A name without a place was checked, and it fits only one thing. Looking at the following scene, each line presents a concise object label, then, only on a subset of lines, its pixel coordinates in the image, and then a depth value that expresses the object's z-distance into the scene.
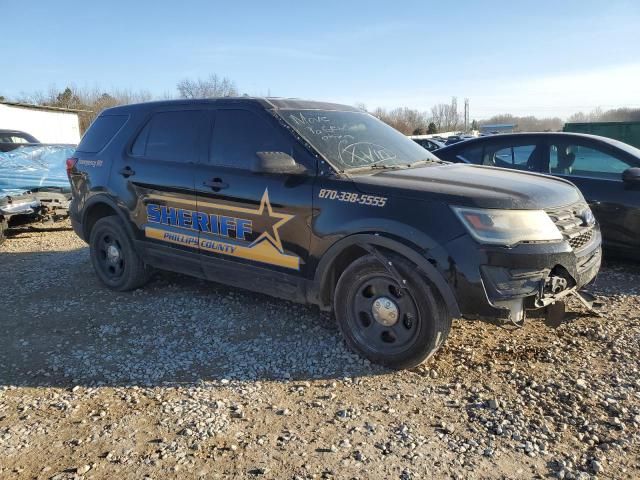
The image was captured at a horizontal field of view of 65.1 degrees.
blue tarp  7.76
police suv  3.17
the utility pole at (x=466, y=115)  87.94
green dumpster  16.08
